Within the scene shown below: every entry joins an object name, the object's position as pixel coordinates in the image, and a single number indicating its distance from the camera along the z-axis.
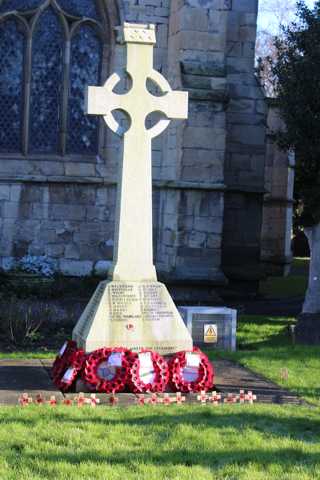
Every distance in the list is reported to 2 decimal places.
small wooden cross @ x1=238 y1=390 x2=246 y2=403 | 6.58
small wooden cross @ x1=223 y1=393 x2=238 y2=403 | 6.59
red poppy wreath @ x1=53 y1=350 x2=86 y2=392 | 6.83
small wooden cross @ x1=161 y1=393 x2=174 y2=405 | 6.50
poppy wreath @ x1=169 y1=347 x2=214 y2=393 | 6.97
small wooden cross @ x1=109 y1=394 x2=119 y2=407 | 6.43
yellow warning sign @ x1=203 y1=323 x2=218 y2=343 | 9.89
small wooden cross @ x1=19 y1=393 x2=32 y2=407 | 6.24
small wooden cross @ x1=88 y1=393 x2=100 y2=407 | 6.39
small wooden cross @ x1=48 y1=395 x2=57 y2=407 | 6.27
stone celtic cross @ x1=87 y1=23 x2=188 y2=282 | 7.43
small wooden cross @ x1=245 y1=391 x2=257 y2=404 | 6.60
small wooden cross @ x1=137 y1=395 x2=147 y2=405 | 6.47
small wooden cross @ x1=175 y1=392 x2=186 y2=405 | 6.55
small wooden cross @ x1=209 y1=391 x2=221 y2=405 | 6.60
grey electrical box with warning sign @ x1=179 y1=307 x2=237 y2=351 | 9.89
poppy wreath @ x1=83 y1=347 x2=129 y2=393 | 6.81
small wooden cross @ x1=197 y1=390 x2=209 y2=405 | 6.59
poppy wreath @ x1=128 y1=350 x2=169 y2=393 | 6.86
